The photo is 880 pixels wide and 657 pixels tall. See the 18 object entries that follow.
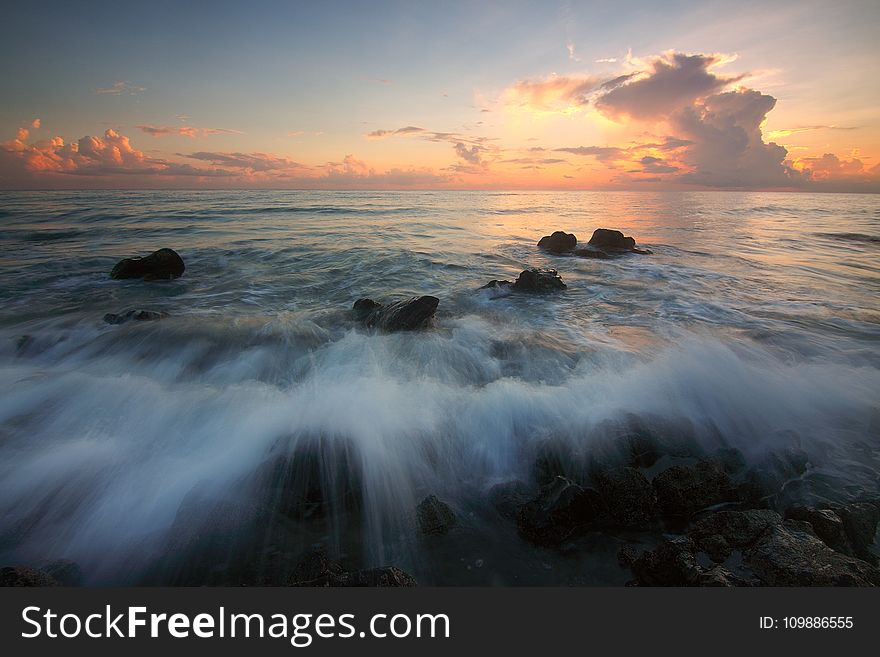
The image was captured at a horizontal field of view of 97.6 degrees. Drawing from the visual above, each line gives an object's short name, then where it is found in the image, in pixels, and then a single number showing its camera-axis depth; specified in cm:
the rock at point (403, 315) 857
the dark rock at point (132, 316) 871
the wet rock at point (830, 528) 338
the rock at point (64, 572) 338
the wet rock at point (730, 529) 337
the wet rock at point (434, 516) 379
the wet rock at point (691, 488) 393
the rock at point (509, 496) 400
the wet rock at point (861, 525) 344
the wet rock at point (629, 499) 384
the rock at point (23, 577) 286
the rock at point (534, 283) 1183
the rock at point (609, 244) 1834
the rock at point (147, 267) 1294
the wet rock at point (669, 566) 298
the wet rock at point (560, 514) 365
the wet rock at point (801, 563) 288
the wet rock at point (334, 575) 292
